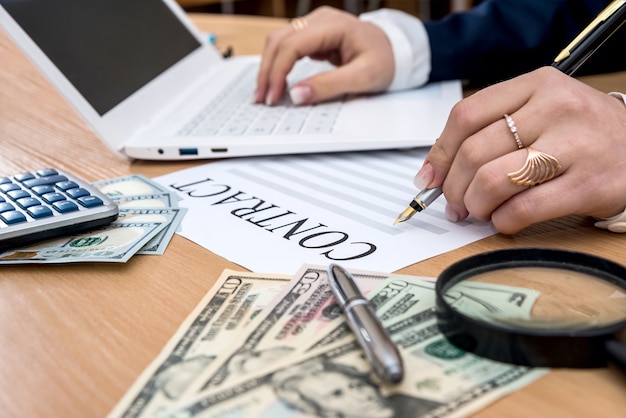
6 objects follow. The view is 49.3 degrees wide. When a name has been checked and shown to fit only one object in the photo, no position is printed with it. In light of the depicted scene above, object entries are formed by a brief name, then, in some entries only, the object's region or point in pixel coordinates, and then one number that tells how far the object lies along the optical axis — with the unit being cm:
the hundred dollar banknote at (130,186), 74
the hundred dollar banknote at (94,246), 58
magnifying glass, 39
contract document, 57
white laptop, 81
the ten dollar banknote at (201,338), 40
